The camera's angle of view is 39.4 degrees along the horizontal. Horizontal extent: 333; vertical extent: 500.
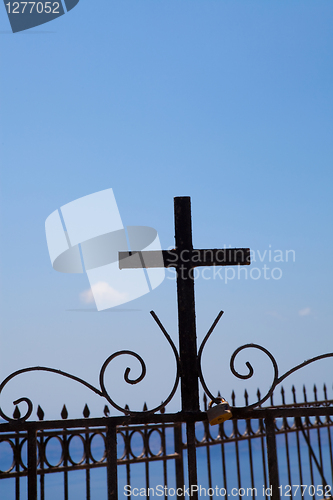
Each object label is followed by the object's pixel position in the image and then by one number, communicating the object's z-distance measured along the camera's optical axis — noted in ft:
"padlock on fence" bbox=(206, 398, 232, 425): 9.47
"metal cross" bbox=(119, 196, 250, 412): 10.45
